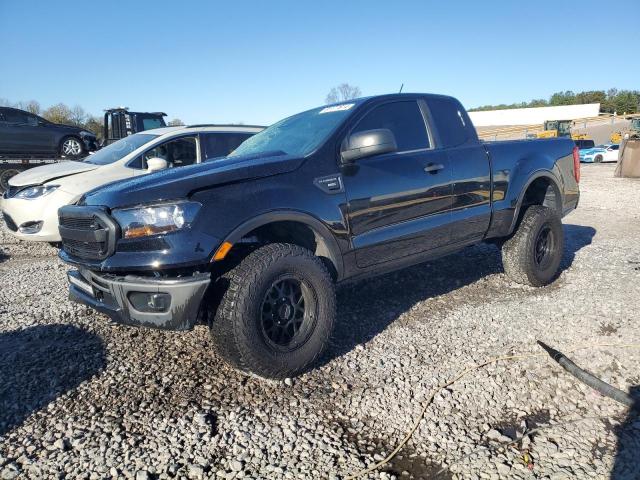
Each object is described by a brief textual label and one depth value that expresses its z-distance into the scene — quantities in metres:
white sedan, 5.83
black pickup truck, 2.65
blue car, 25.38
